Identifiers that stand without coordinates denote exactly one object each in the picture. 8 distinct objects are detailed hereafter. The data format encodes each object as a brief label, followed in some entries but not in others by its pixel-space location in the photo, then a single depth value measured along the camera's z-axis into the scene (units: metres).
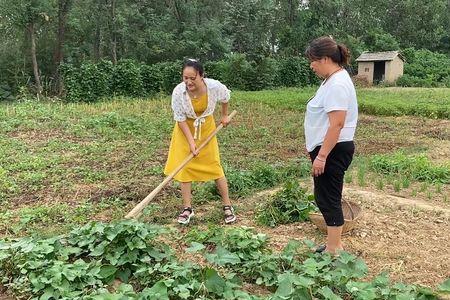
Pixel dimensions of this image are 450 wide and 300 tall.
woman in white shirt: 3.15
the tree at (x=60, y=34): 20.47
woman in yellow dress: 4.28
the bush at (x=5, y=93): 18.71
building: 23.08
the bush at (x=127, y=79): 17.45
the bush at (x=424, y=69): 23.14
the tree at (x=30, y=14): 18.03
